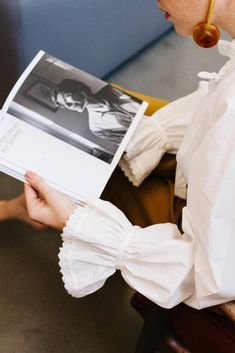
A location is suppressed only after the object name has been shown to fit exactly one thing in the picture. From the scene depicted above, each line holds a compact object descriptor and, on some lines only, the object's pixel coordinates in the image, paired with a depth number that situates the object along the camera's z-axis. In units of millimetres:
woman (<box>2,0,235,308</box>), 602
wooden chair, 657
